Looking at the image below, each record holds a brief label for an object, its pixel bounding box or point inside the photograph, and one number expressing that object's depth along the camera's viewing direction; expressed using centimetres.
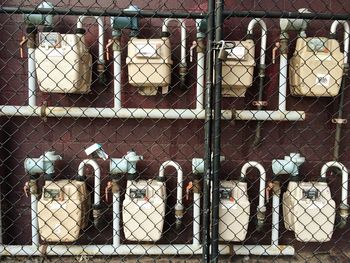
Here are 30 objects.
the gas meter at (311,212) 255
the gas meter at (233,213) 255
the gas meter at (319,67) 252
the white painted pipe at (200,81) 256
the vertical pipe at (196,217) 263
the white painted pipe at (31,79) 251
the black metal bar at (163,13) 187
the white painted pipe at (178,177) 262
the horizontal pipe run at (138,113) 253
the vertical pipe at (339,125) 266
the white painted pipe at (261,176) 264
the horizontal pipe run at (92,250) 264
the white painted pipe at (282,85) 263
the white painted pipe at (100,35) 254
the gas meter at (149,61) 246
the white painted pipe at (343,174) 261
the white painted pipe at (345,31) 256
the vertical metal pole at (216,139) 188
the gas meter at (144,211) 253
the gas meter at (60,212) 251
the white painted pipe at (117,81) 256
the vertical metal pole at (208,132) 190
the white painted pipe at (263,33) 258
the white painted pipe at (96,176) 259
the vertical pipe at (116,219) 262
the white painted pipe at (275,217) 269
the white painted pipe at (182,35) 253
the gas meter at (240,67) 249
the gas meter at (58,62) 245
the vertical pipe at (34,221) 262
